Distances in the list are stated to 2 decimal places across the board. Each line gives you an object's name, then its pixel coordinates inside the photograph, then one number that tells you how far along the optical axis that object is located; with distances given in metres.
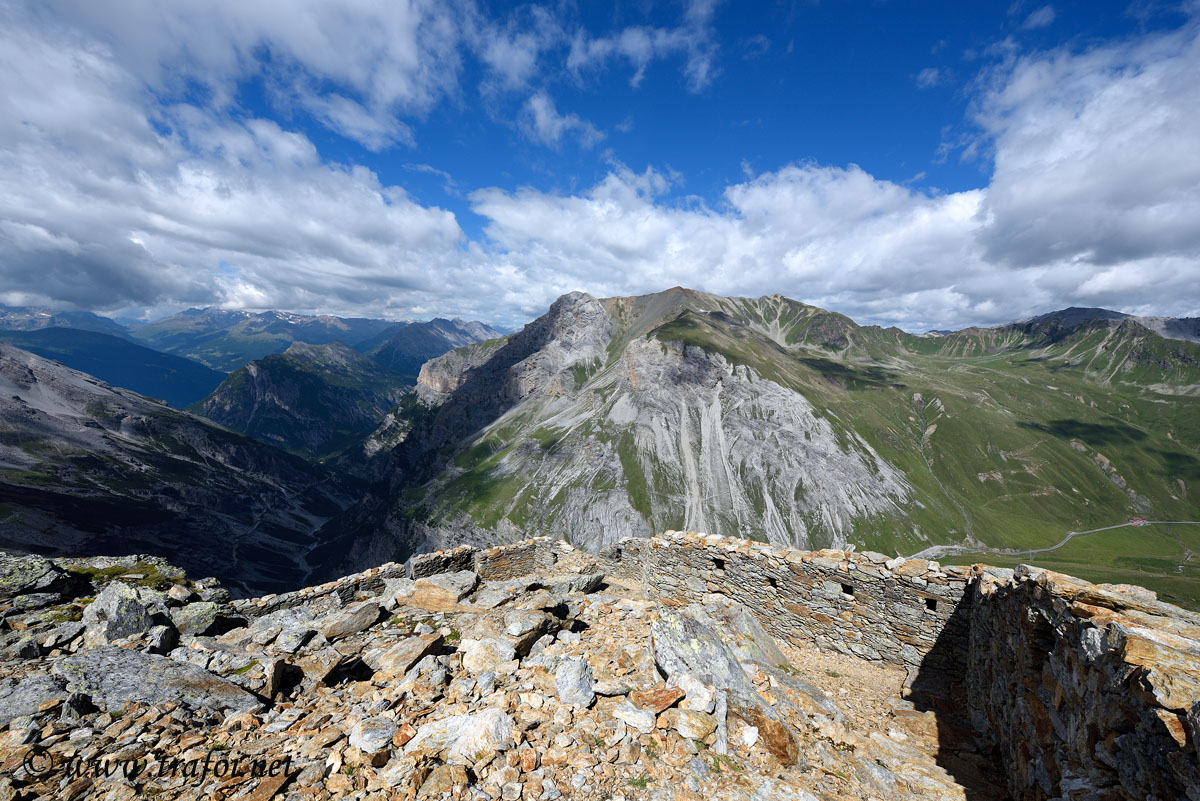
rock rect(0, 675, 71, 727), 7.48
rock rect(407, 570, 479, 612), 14.23
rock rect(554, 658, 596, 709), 8.63
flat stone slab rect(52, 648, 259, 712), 8.32
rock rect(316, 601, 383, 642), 12.10
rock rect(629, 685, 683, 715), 8.41
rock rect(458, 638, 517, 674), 10.04
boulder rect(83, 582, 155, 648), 11.68
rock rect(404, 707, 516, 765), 7.08
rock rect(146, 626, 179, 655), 11.09
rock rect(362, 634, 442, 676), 10.35
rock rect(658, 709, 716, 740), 7.89
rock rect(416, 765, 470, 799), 6.35
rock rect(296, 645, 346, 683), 9.98
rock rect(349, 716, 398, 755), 7.22
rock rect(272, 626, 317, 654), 11.11
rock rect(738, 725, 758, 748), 8.04
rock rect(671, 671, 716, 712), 8.35
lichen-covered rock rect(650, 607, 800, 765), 8.34
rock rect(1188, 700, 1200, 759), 4.34
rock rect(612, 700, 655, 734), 7.87
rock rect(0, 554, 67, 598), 13.41
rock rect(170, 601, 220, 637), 12.83
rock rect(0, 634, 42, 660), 10.92
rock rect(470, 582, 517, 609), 14.02
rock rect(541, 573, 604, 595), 15.40
